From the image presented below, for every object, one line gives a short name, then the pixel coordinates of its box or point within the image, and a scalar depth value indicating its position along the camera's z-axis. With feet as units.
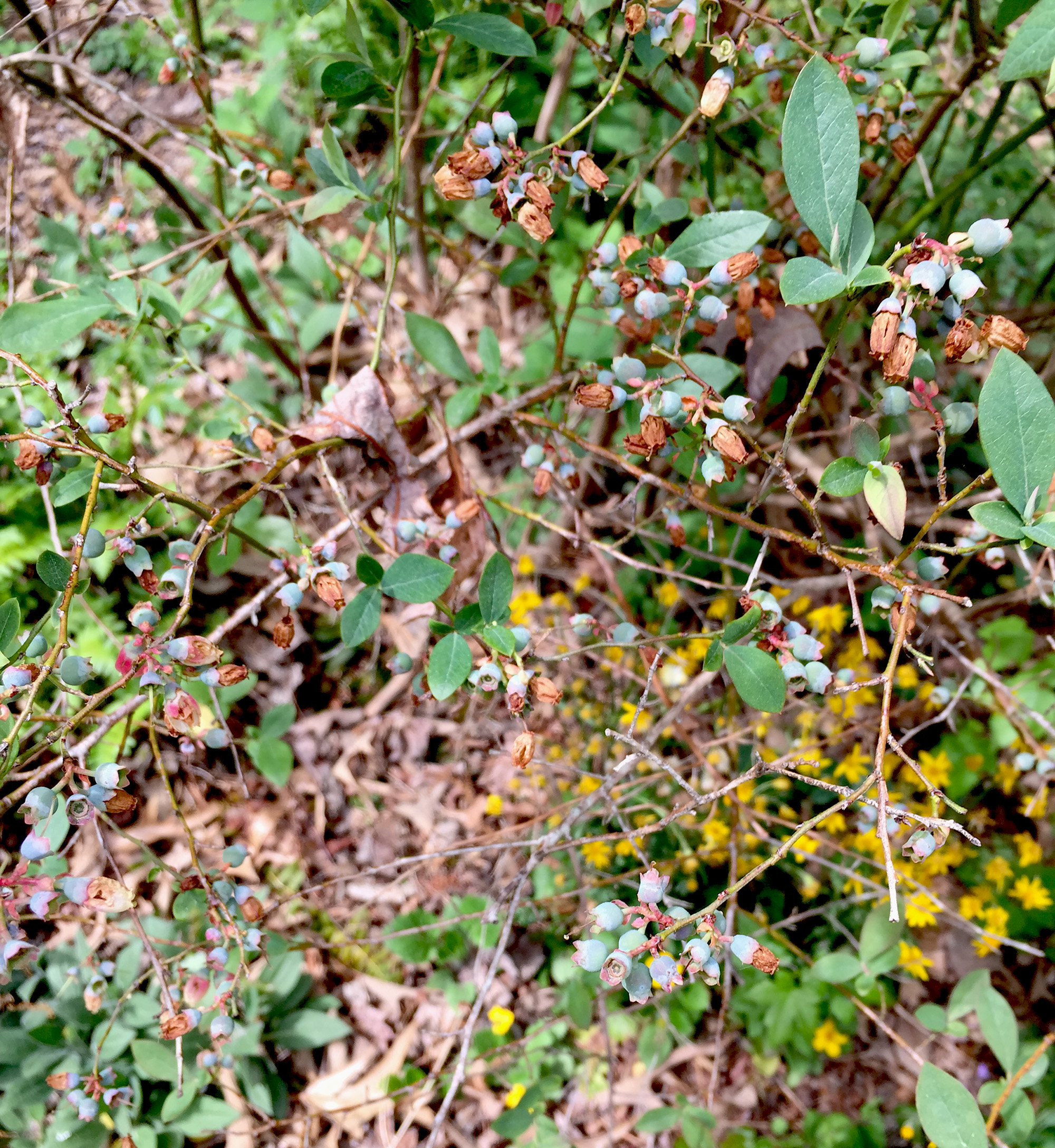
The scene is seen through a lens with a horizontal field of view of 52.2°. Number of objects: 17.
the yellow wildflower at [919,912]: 1.66
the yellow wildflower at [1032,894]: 1.78
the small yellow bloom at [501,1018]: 1.71
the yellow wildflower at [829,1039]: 1.78
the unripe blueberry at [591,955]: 0.92
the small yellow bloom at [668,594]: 1.92
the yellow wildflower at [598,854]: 1.77
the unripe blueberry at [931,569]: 1.07
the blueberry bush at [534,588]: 1.04
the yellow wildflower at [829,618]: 1.72
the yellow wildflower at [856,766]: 1.72
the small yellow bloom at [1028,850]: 1.78
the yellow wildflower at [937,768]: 1.74
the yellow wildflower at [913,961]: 1.69
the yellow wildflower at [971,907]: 1.77
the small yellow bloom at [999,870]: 1.77
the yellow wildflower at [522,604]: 1.89
